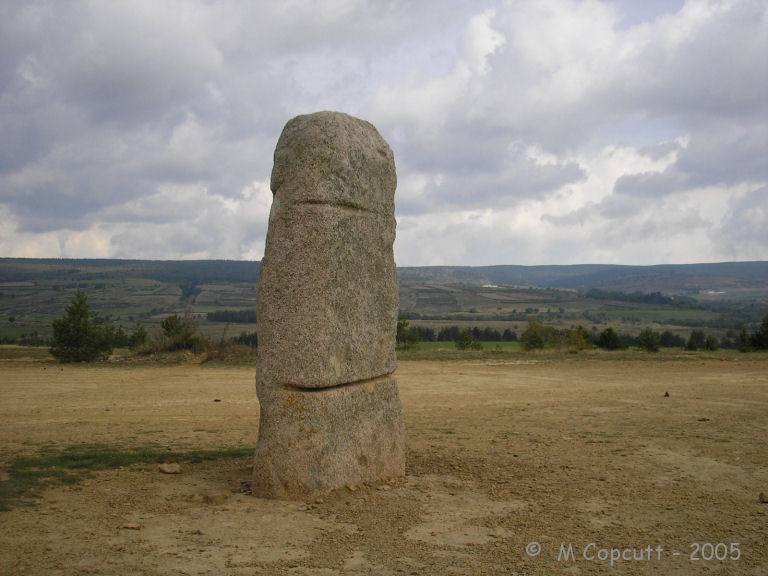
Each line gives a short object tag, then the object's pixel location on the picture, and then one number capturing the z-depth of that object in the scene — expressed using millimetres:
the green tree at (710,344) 41566
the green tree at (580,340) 38328
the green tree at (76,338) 29391
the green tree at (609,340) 39500
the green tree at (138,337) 41094
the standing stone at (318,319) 7168
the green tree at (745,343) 35788
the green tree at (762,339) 35453
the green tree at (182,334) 30750
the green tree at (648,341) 40188
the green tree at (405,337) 43750
